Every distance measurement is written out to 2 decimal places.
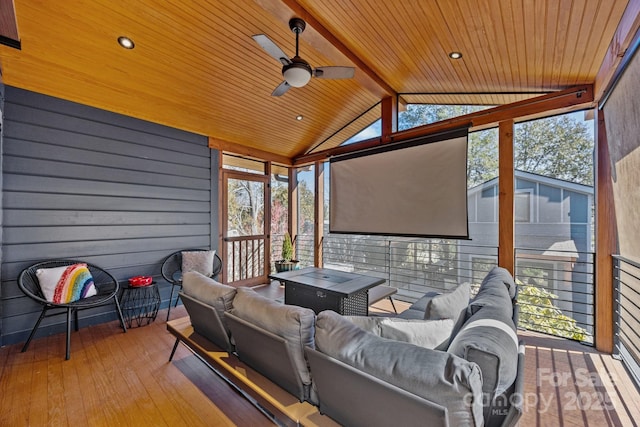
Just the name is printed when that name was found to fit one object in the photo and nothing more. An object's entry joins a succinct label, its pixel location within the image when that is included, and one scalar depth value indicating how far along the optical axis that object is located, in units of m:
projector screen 3.59
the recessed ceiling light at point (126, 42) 2.64
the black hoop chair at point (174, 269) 3.91
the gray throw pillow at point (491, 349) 1.06
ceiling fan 2.36
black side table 3.49
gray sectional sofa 0.97
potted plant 5.20
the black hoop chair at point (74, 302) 2.65
